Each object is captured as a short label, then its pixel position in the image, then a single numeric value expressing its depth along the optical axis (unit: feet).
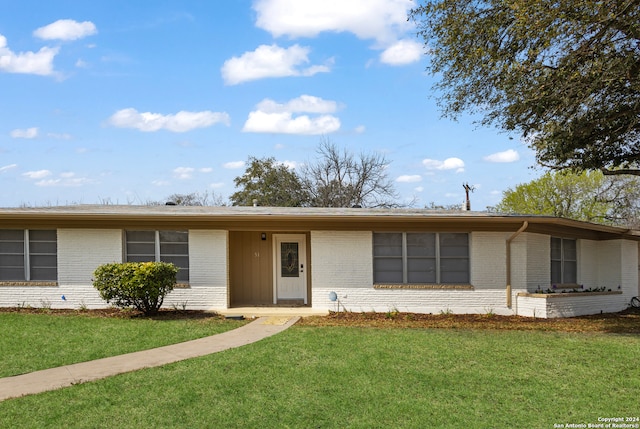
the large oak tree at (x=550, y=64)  33.53
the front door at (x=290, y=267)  54.44
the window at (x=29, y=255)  49.70
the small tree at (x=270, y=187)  126.93
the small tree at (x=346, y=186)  119.96
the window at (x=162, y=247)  49.49
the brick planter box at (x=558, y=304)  48.11
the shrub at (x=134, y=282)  42.68
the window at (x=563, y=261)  53.98
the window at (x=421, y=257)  49.49
